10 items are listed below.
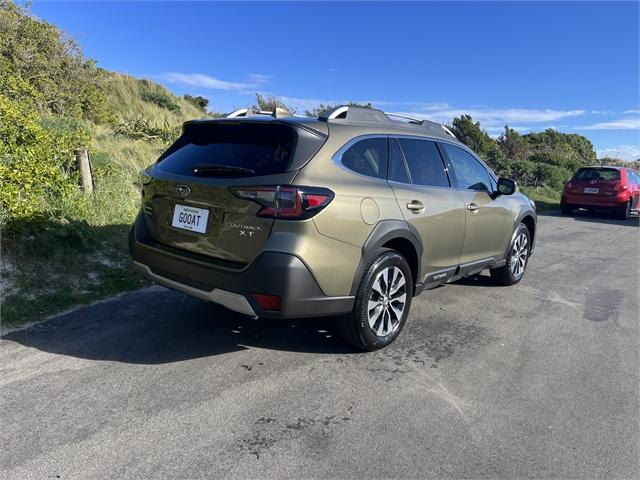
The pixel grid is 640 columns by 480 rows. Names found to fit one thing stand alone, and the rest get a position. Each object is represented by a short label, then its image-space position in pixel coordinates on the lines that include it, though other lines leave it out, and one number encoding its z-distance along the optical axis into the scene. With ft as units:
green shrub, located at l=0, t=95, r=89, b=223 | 16.69
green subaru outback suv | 10.57
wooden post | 21.47
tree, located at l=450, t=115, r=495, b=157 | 89.25
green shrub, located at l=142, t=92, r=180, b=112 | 71.10
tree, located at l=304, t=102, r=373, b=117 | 58.14
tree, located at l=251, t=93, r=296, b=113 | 61.16
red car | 45.88
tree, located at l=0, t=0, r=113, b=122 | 40.91
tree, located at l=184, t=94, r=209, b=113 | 109.43
